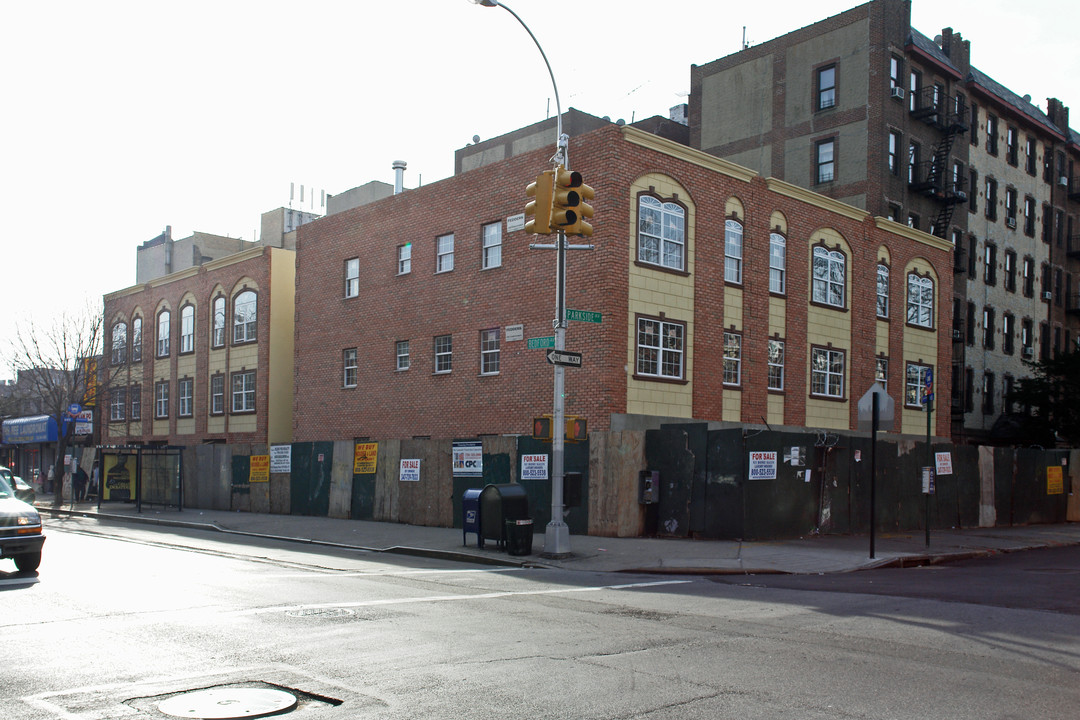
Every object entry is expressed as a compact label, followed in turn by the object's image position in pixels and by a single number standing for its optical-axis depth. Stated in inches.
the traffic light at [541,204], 597.3
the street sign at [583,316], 676.7
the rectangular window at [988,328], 1765.5
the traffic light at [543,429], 675.4
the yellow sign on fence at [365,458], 1039.0
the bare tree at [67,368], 1619.1
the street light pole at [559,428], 668.7
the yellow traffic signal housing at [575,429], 659.4
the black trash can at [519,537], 685.9
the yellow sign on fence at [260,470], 1208.2
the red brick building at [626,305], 1011.3
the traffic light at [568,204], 598.9
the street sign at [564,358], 661.9
